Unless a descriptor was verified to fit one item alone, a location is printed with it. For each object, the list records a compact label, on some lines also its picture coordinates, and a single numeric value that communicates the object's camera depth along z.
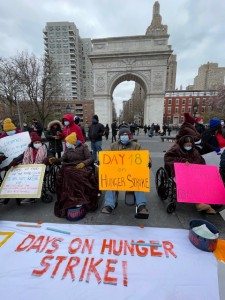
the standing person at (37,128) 5.81
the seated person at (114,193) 2.55
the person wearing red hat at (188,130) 3.33
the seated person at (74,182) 2.64
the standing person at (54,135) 4.75
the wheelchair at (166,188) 2.76
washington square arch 21.52
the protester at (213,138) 3.70
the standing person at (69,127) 4.33
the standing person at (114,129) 12.15
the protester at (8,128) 3.67
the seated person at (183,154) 2.85
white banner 1.48
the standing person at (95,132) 5.60
